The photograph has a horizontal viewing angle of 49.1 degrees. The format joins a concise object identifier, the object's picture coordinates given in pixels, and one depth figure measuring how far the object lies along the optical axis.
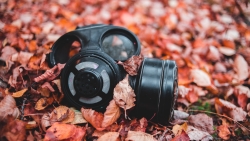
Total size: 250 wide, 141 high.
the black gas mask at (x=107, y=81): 0.44
